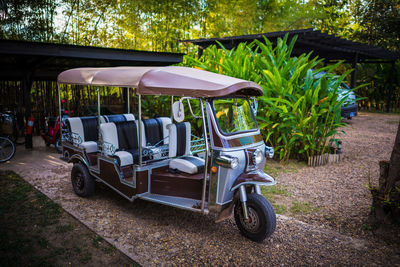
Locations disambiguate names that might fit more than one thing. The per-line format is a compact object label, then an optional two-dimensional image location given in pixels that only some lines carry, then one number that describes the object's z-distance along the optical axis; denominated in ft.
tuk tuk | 10.12
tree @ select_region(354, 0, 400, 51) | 53.06
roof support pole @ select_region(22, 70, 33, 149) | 22.68
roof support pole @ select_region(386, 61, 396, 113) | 46.66
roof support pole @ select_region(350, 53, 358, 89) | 40.73
